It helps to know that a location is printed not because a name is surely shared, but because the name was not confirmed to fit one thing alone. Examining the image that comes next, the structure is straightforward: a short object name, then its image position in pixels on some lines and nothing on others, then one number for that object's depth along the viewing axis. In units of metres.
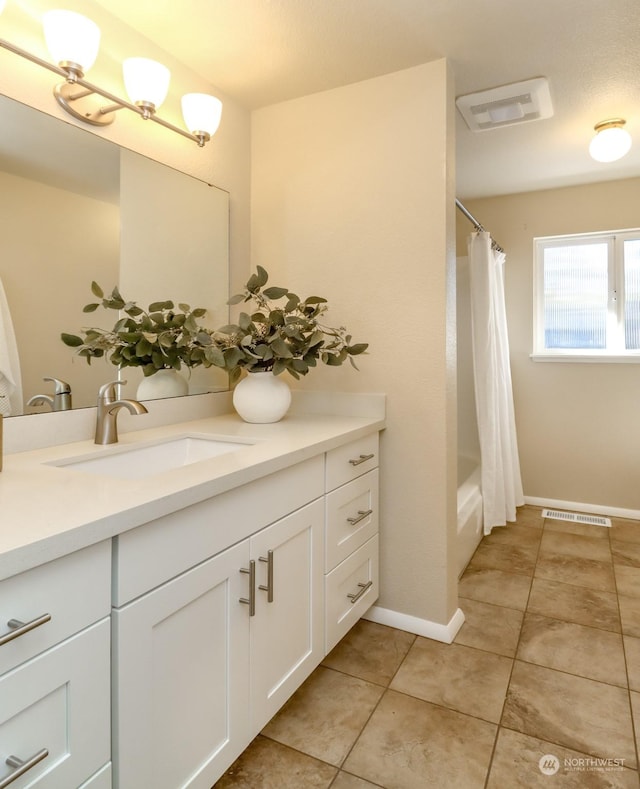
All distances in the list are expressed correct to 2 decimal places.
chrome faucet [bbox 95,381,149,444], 1.42
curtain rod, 2.42
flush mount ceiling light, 2.26
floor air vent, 3.17
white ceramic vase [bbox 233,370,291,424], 1.77
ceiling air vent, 1.99
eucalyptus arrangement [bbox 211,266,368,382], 1.68
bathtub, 2.42
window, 3.21
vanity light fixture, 1.27
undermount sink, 1.32
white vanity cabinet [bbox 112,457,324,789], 0.88
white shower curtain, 2.81
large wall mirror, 1.29
